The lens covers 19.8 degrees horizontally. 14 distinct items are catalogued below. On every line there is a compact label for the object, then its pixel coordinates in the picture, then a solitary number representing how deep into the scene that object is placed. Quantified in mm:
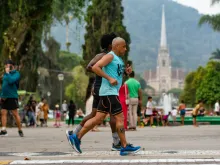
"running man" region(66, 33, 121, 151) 9477
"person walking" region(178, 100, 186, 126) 32425
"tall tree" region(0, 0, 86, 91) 24219
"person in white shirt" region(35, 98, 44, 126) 34094
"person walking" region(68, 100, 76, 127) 31625
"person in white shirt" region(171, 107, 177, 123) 35188
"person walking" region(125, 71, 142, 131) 18344
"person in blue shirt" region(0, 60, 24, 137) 13836
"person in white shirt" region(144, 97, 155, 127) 29103
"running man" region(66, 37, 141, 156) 8562
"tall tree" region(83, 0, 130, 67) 59344
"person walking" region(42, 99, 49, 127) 34212
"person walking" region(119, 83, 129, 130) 17634
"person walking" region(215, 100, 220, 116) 49625
